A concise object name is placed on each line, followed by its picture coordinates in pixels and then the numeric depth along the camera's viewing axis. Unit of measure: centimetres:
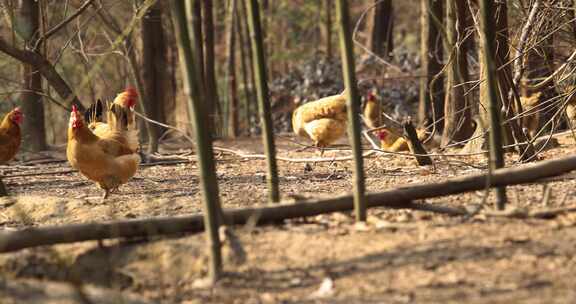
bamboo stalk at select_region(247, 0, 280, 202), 829
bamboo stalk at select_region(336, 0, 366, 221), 782
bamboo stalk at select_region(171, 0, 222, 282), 722
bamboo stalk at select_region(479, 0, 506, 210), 824
